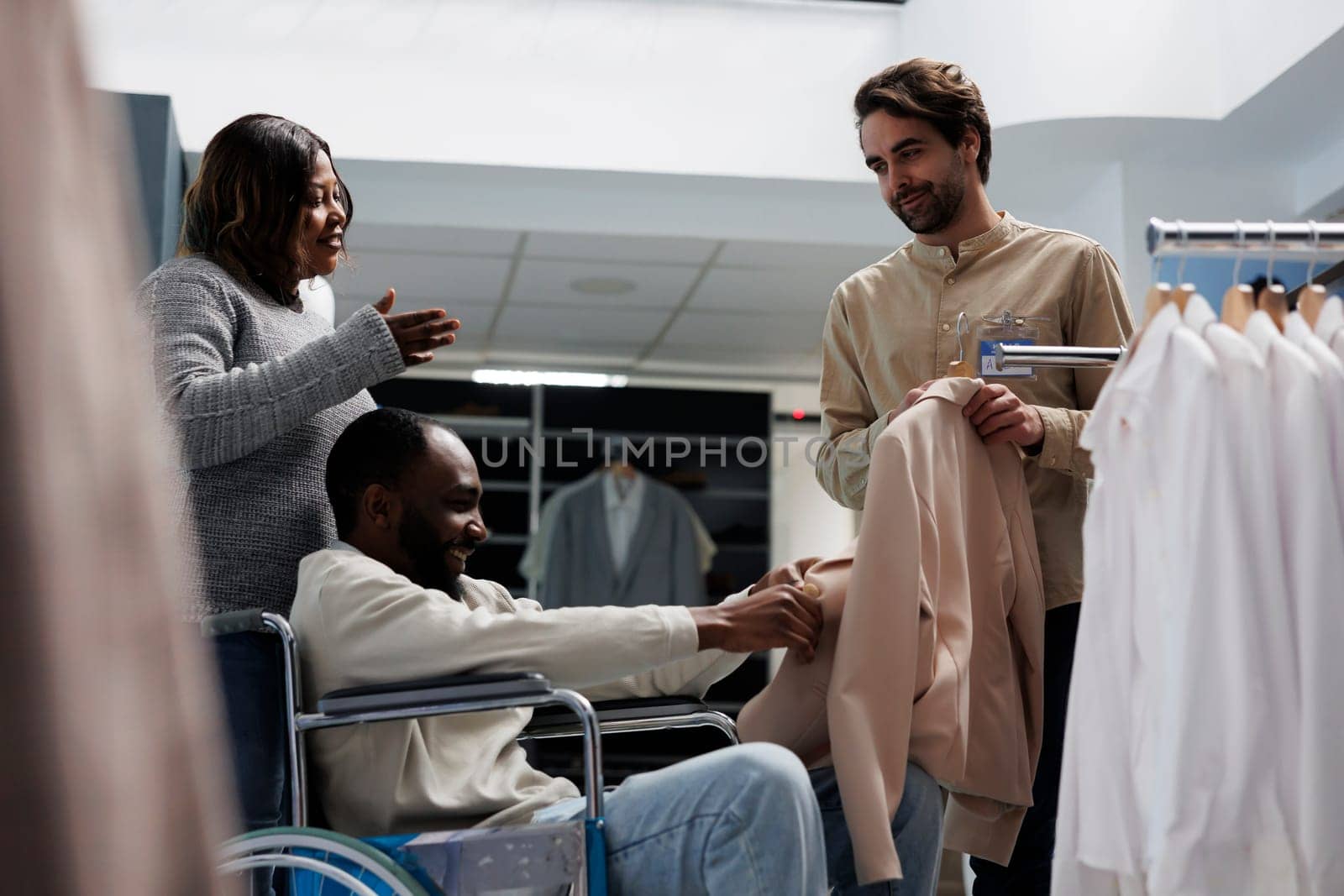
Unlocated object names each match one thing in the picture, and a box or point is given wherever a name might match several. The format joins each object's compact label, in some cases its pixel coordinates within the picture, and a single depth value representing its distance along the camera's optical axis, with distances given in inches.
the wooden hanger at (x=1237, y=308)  52.8
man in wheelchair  58.1
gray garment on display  258.2
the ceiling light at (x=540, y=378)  285.3
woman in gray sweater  65.8
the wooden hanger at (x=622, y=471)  266.7
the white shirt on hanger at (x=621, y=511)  260.7
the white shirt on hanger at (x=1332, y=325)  51.9
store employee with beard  74.7
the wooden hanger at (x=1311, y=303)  53.7
